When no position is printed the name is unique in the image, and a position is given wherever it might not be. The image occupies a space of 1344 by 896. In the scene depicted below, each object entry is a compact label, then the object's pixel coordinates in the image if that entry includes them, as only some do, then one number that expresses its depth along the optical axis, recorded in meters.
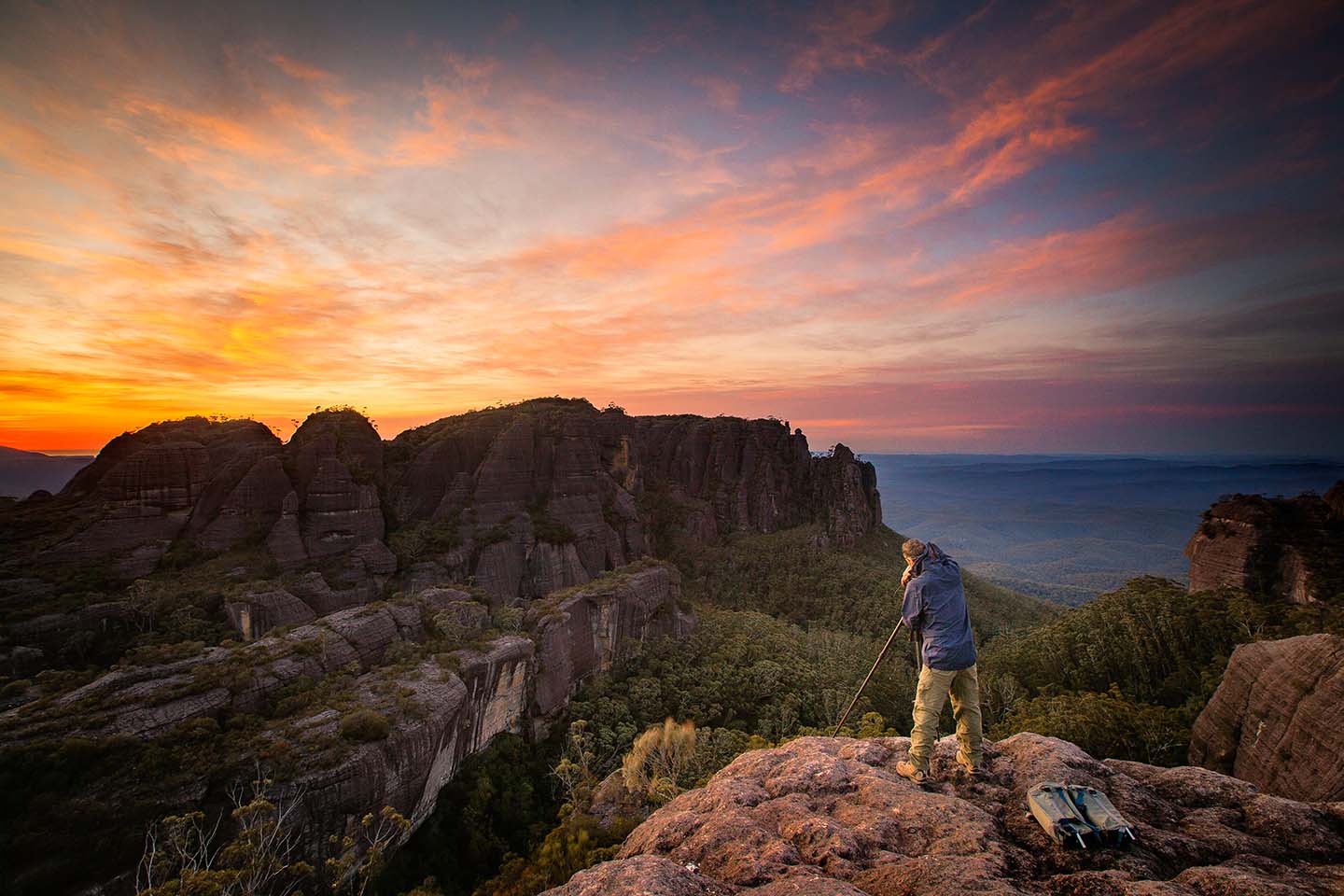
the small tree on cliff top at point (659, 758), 21.33
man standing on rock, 7.49
